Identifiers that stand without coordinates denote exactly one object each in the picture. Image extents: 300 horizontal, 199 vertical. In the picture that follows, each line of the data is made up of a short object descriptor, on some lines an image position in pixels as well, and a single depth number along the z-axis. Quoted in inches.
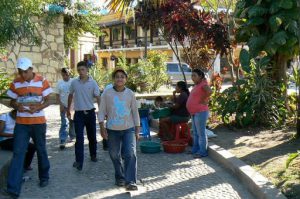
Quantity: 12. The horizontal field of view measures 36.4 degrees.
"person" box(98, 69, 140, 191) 235.8
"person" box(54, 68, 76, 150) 343.9
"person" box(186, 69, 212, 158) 308.8
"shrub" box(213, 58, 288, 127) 391.5
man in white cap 221.3
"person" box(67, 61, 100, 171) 281.1
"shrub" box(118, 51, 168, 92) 692.7
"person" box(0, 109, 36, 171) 261.6
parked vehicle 1224.4
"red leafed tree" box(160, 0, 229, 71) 431.5
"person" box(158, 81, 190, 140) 345.7
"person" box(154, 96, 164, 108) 408.1
